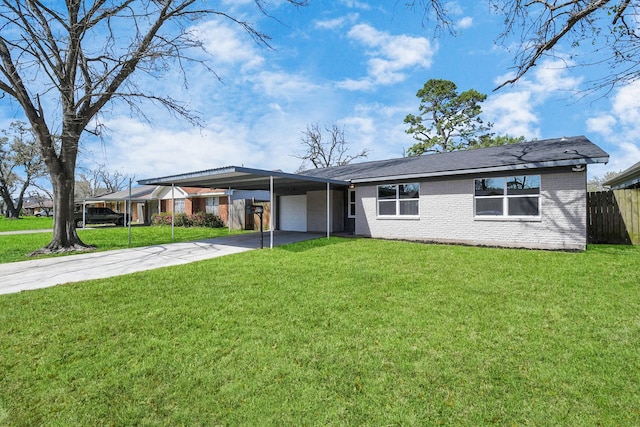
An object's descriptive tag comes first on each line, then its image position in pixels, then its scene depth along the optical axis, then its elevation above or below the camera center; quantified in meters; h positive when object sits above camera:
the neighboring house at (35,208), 66.19 +1.86
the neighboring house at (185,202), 20.94 +0.99
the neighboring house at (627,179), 14.59 +1.59
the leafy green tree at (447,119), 27.23 +8.24
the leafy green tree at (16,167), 40.50 +6.68
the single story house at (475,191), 9.10 +0.65
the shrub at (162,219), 25.05 -0.42
